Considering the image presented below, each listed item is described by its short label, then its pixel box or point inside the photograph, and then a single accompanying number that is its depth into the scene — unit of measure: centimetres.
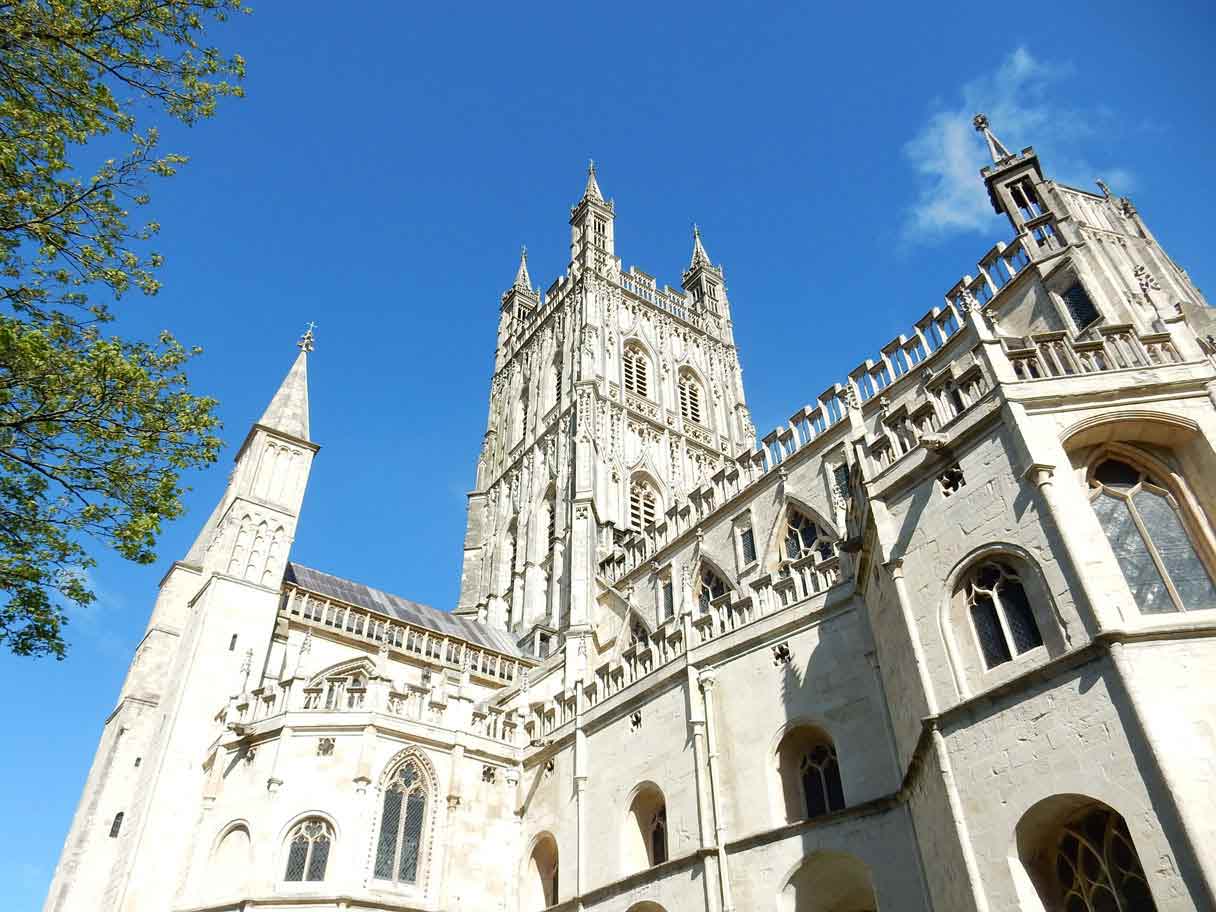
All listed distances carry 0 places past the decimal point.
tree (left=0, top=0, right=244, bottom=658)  1159
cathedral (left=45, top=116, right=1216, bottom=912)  1046
